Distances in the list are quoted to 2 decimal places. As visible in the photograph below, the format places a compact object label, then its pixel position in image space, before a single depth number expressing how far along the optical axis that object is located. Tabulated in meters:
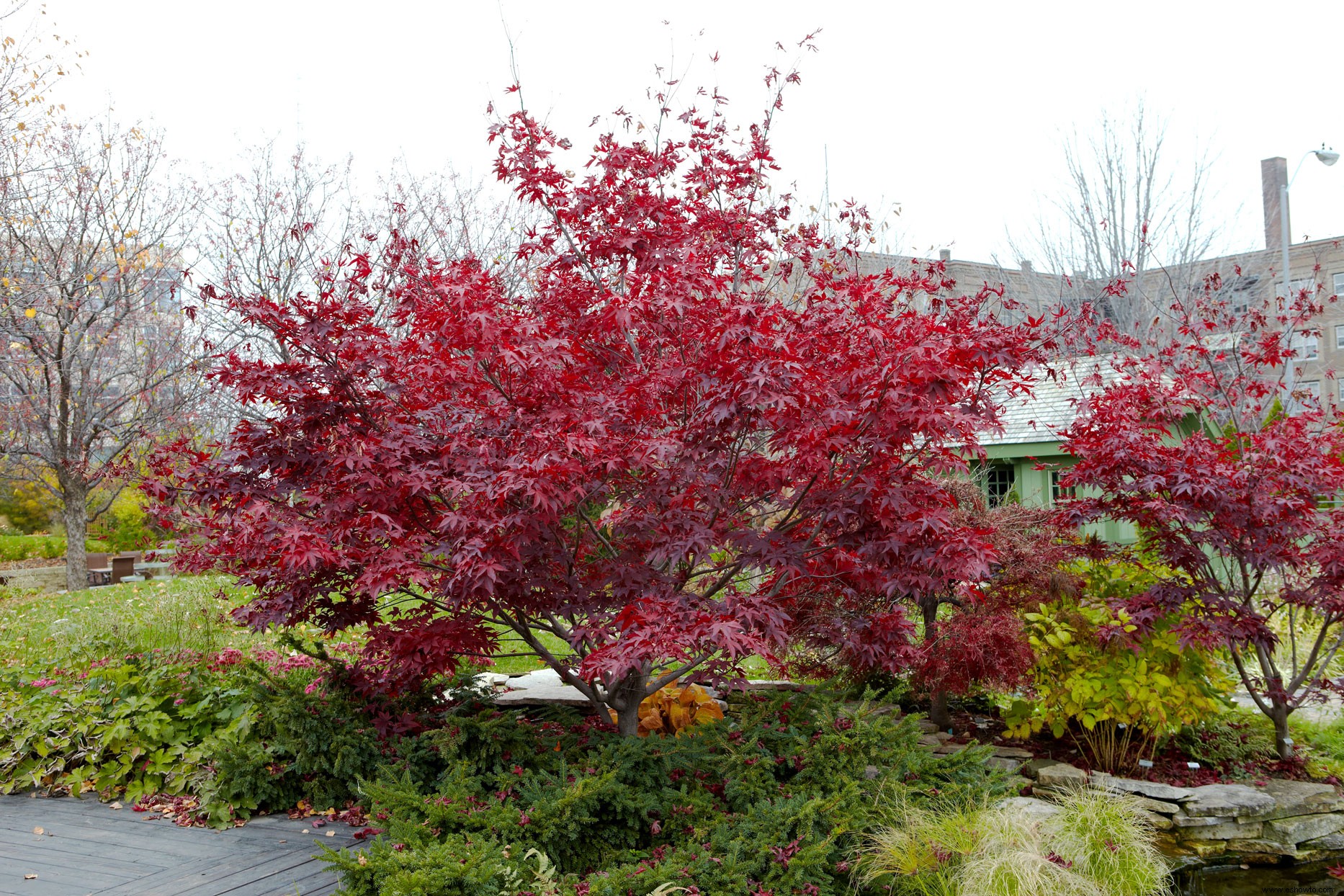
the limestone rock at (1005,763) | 5.30
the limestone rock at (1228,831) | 4.99
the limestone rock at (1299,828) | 5.03
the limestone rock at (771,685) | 6.11
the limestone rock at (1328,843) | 5.06
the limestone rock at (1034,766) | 5.50
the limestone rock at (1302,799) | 5.10
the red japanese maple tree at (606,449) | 3.85
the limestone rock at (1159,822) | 4.80
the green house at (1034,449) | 12.09
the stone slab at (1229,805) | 5.00
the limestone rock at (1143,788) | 5.09
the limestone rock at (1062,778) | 5.26
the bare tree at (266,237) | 13.51
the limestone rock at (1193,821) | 4.99
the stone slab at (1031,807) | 4.45
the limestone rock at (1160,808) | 5.04
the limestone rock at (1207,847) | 4.96
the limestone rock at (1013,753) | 5.73
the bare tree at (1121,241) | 17.20
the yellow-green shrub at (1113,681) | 5.27
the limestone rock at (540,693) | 6.17
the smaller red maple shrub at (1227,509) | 5.15
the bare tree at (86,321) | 12.92
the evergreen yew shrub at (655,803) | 3.74
